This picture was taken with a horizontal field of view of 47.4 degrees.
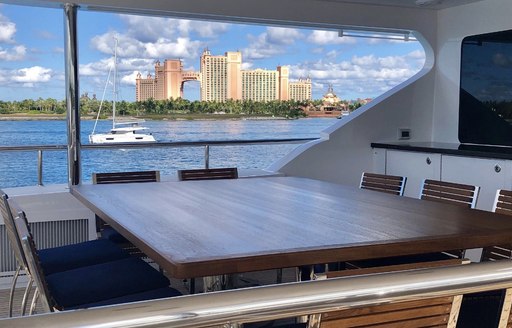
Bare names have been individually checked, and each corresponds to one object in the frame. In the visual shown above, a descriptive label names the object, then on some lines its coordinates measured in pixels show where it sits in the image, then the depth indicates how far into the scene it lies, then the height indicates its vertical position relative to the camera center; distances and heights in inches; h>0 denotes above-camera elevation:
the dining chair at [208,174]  147.9 -15.8
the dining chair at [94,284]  74.3 -25.8
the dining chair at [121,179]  130.5 -16.2
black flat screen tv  182.1 +7.7
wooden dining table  63.9 -15.5
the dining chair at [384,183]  130.5 -16.1
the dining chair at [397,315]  47.3 -16.9
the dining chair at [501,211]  96.3 -17.2
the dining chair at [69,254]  92.7 -26.0
